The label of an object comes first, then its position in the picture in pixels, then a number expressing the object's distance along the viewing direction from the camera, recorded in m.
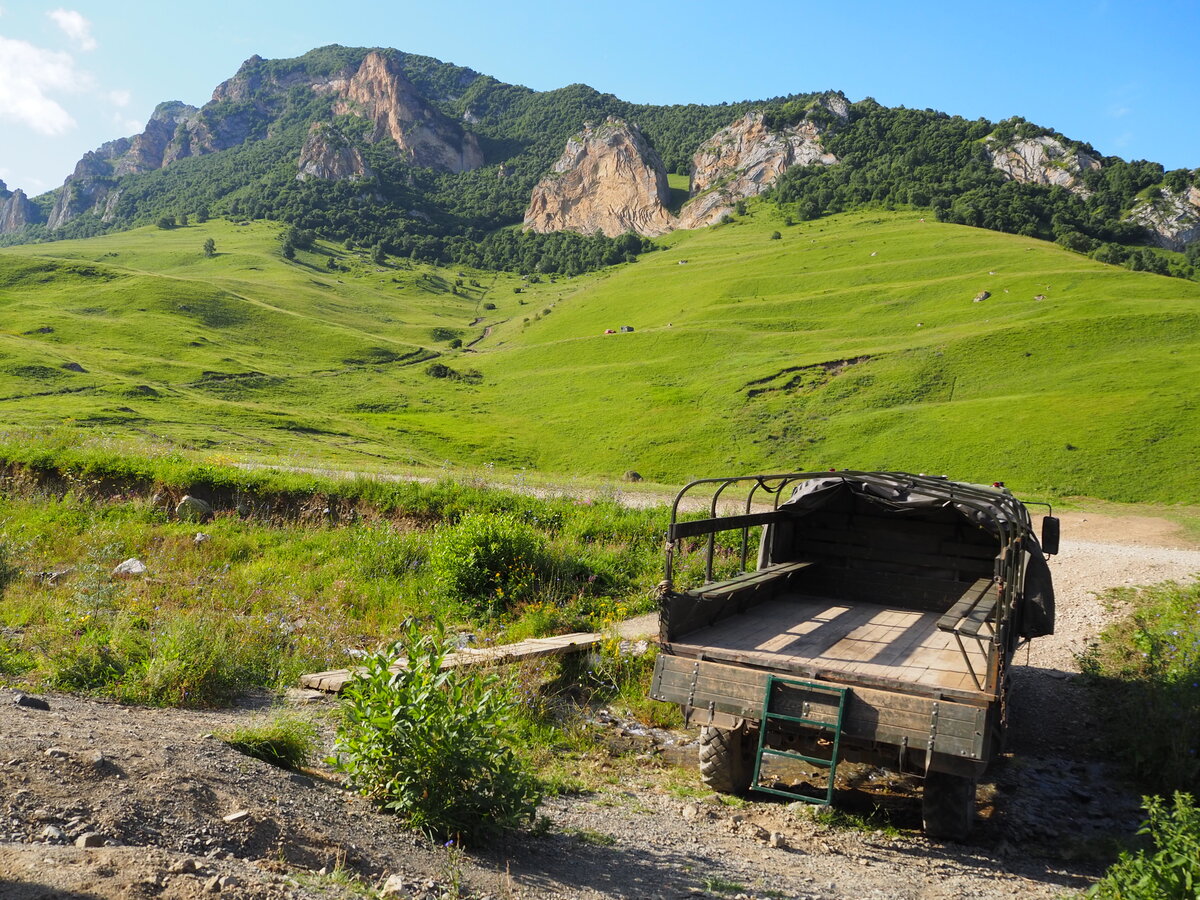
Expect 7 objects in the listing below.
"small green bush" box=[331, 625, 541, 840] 5.23
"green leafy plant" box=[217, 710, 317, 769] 6.25
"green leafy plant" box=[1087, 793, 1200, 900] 4.56
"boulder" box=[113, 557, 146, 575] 13.41
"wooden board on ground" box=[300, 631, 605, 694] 9.17
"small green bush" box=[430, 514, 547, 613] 13.44
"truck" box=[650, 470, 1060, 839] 6.16
